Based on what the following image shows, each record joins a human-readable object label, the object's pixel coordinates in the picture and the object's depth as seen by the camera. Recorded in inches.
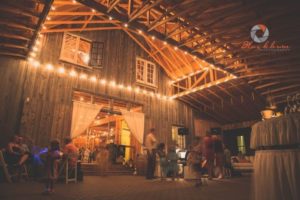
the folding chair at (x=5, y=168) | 210.8
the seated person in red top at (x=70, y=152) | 220.8
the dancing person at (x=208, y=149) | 239.1
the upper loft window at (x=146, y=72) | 440.8
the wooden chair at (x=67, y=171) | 219.1
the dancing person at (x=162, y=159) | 287.3
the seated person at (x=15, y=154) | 228.4
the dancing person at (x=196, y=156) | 261.3
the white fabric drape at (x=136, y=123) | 393.1
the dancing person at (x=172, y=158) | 295.9
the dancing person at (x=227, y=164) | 328.5
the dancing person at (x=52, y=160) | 148.7
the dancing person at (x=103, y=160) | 316.2
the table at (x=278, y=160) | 67.9
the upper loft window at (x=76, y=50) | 349.8
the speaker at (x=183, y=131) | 425.4
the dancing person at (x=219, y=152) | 287.8
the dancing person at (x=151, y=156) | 283.4
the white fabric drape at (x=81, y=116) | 326.3
